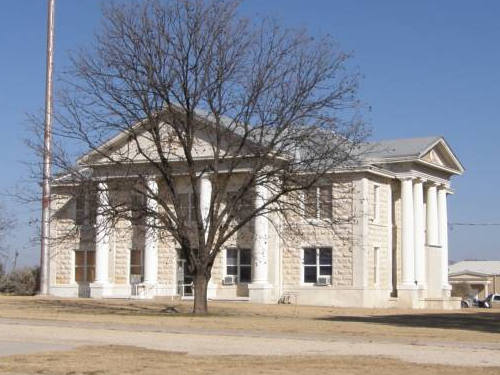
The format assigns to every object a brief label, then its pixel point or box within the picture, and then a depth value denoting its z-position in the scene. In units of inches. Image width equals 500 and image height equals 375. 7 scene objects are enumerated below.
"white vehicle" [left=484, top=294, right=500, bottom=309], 2733.8
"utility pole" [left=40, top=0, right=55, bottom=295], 1632.6
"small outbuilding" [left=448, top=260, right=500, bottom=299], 3978.8
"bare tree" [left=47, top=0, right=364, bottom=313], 1256.8
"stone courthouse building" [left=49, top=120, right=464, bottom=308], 1879.9
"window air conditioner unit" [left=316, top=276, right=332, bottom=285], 1884.8
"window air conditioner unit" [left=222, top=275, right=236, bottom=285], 1955.0
